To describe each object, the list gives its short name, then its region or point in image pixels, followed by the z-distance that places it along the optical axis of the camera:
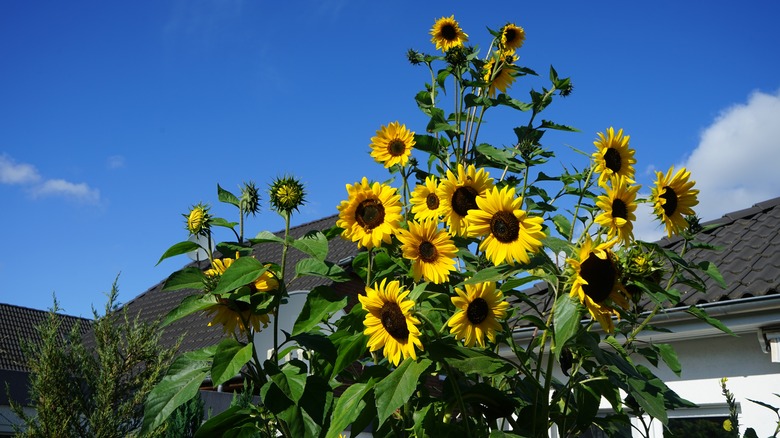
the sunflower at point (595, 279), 1.79
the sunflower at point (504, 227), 1.96
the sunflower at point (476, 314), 2.10
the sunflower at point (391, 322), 2.01
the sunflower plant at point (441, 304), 1.91
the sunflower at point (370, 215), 2.25
